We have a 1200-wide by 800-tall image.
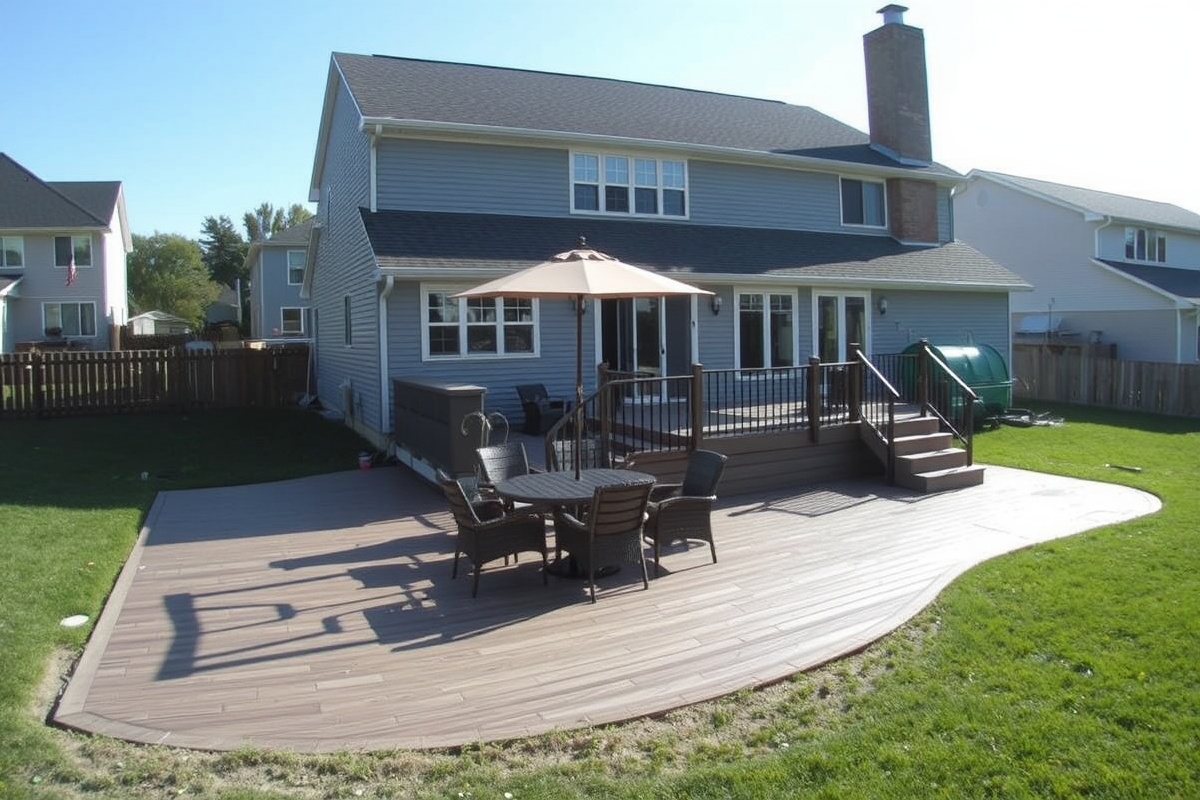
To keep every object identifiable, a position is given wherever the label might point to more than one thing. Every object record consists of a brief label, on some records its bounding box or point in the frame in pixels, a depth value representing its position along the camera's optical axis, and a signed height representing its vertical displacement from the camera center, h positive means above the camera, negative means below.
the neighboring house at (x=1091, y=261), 27.61 +3.34
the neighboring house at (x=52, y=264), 33.62 +4.34
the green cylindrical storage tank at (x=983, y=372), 16.88 -0.24
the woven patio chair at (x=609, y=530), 6.78 -1.28
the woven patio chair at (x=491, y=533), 6.88 -1.30
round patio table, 7.07 -1.01
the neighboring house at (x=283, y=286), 38.62 +3.82
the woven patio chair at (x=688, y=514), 7.53 -1.27
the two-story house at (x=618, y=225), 14.52 +2.76
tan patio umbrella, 8.24 +0.81
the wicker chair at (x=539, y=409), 13.63 -0.64
